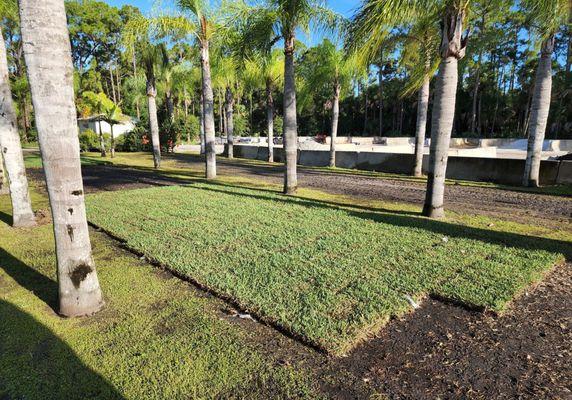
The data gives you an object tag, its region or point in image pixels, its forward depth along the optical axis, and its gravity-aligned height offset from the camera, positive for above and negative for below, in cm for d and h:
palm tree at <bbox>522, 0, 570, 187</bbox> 1037 +99
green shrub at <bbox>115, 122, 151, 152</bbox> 3052 -44
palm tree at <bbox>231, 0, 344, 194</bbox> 986 +316
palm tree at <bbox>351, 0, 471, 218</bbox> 652 +185
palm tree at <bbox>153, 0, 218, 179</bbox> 1277 +382
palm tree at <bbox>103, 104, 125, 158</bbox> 2452 +141
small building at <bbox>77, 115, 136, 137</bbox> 3394 +96
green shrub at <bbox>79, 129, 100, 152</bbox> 2850 -36
